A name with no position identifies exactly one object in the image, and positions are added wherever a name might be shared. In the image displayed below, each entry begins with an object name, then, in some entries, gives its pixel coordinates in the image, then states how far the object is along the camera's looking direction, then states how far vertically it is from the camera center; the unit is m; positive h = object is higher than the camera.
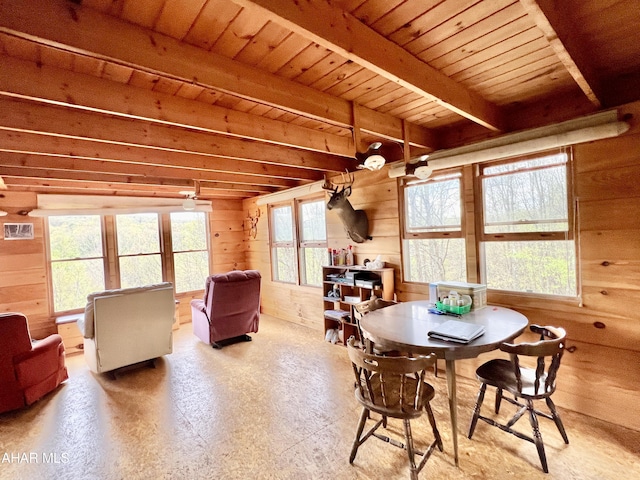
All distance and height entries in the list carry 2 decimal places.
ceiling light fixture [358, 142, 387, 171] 2.33 +0.54
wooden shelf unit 3.58 -0.75
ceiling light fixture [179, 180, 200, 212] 4.20 +0.56
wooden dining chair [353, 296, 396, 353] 2.78 -0.70
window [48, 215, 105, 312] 4.64 -0.23
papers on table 1.86 -0.66
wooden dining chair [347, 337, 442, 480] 1.68 -1.02
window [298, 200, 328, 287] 4.83 -0.12
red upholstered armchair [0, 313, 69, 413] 2.61 -1.04
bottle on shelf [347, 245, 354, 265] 4.14 -0.33
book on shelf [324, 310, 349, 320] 4.00 -1.08
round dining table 1.82 -0.69
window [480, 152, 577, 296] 2.50 -0.03
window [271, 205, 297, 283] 5.39 -0.19
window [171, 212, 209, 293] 5.72 -0.21
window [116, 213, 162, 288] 5.19 -0.14
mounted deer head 3.62 +0.20
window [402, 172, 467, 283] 3.16 -0.03
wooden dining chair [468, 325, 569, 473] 1.83 -1.03
